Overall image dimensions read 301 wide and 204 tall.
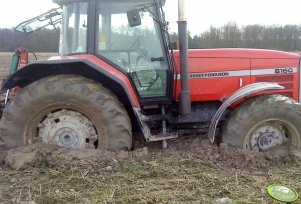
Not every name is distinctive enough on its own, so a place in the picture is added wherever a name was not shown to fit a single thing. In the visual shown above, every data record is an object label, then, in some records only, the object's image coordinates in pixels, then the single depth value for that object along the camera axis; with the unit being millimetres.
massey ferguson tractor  4219
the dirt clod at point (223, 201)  3250
